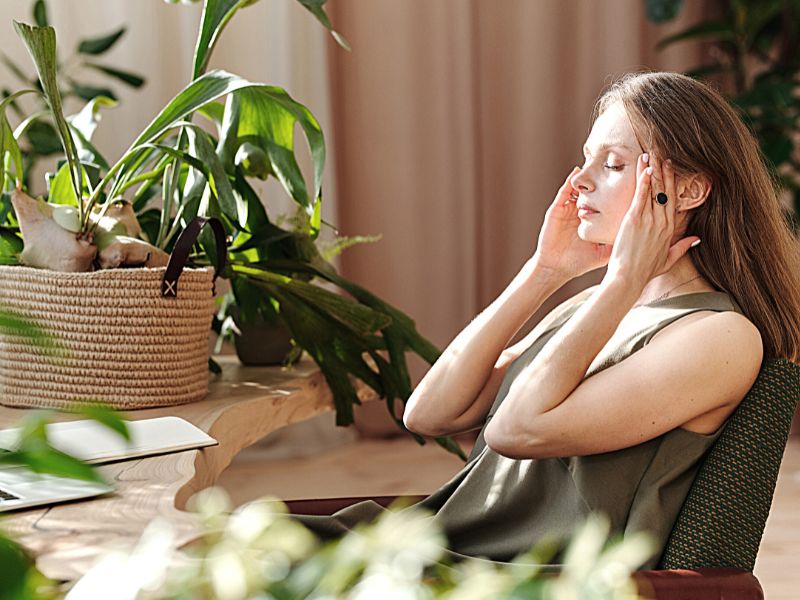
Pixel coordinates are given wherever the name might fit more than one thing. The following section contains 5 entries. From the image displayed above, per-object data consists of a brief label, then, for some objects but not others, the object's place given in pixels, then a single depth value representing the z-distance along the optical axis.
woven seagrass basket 2.90
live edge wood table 2.25
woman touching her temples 2.48
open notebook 2.39
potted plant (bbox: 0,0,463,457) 2.93
